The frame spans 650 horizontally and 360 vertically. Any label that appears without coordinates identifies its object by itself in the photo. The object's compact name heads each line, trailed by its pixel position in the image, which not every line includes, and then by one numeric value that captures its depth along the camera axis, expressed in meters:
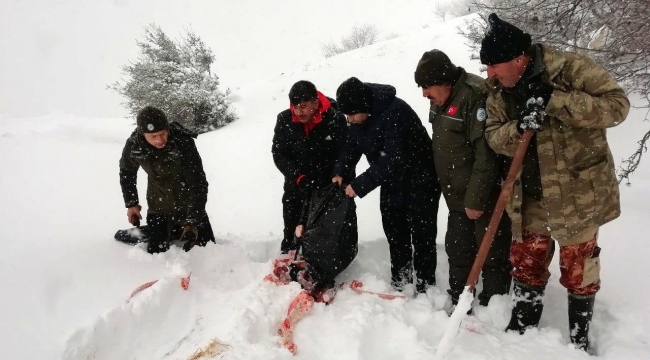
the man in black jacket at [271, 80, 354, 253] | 3.55
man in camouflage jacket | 2.03
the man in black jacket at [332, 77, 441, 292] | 2.88
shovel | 2.20
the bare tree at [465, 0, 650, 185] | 3.74
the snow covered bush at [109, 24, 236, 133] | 10.98
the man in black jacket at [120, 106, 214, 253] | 3.47
